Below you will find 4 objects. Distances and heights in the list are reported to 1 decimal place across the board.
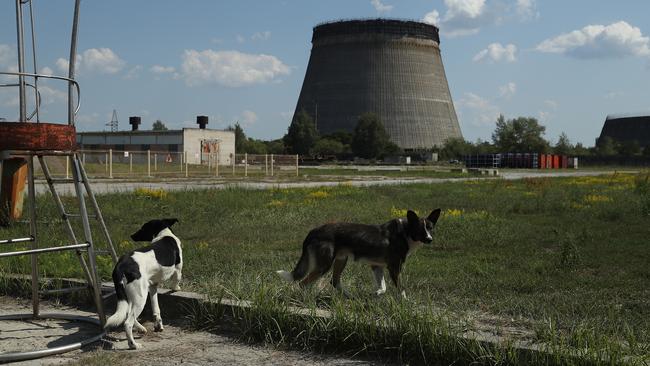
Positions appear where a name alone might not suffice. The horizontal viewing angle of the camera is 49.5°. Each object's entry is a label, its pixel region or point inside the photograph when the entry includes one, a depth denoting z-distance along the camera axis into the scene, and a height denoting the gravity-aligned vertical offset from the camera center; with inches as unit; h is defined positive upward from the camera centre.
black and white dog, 191.0 -33.8
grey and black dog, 224.4 -29.0
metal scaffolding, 184.5 +0.9
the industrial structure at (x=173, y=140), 2588.6 +59.6
